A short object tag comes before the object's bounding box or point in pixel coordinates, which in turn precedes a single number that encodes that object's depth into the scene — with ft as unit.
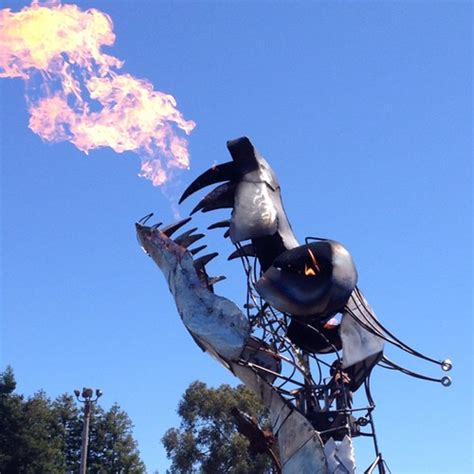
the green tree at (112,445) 111.65
